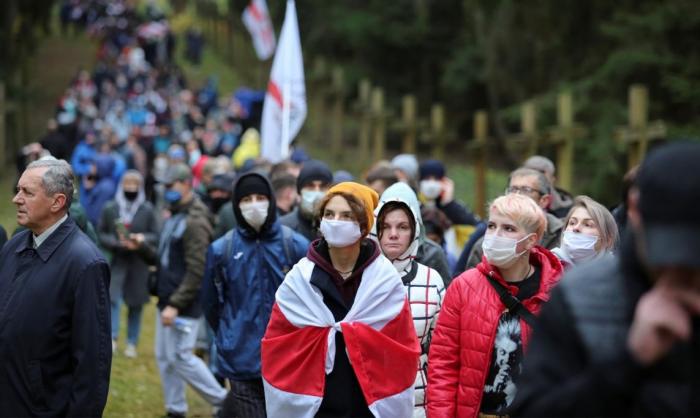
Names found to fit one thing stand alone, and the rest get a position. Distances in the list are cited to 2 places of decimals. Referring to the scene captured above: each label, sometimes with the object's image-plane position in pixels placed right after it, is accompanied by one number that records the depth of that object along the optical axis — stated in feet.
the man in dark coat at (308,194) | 31.86
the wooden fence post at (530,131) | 66.30
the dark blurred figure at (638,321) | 9.86
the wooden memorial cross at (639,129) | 56.65
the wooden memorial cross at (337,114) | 111.86
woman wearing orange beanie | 19.90
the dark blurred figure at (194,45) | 201.05
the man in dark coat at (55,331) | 19.31
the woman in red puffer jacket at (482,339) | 19.63
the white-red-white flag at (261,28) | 86.48
